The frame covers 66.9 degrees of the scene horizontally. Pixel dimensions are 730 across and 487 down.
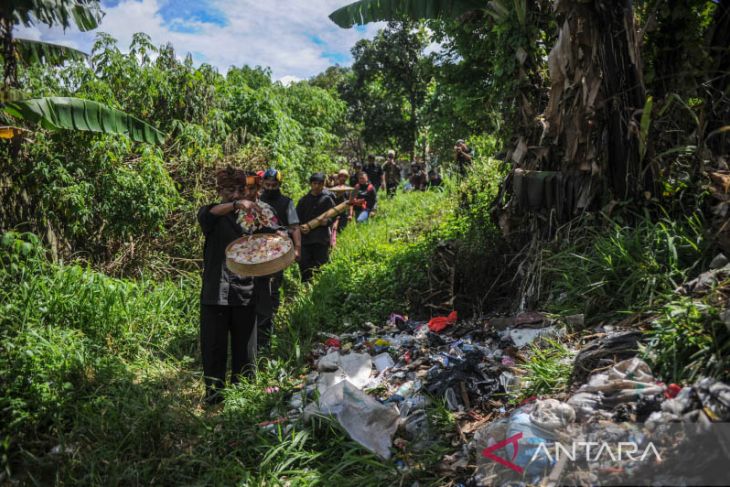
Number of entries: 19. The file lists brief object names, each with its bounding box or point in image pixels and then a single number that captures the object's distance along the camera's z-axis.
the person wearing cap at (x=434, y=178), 16.40
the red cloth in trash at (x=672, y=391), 2.76
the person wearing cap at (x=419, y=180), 16.12
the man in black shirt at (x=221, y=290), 4.42
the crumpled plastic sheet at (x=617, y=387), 2.89
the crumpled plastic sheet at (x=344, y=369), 4.34
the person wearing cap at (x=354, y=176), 13.13
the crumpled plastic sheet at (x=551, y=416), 2.83
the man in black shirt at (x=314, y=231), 7.42
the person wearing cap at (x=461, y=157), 10.26
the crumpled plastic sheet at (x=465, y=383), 3.71
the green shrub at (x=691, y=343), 2.79
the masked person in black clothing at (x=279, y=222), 5.51
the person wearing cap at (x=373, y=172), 14.72
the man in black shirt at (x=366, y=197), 10.91
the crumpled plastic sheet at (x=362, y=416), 3.43
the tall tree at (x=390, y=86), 21.00
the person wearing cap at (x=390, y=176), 16.34
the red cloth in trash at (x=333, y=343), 5.36
